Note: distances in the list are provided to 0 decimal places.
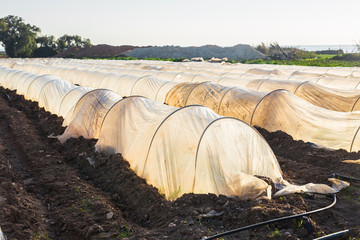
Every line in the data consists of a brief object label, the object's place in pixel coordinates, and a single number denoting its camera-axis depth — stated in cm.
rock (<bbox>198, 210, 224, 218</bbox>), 586
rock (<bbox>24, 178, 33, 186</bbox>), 811
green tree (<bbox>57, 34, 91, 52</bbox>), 8269
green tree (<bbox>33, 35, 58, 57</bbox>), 7775
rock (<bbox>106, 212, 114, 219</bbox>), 628
